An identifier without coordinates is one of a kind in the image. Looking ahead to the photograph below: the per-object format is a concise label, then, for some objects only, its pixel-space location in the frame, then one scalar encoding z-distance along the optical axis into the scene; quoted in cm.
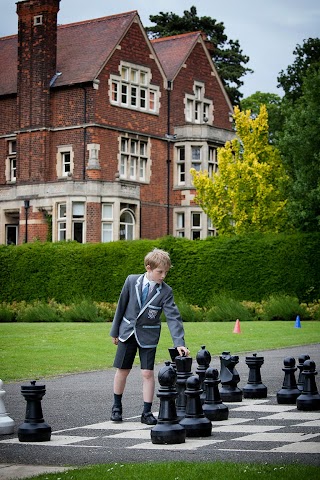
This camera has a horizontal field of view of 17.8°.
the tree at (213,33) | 7706
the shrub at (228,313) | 3542
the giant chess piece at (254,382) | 1229
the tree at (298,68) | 5781
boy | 1038
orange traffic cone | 2691
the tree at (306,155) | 3825
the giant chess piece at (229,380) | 1209
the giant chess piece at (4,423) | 981
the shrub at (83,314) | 3656
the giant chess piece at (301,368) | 1186
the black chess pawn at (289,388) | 1165
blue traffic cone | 2954
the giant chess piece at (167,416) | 888
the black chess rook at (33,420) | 923
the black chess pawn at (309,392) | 1102
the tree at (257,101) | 7500
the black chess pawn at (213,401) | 1022
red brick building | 4938
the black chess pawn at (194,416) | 933
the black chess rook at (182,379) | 1013
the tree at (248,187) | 4391
